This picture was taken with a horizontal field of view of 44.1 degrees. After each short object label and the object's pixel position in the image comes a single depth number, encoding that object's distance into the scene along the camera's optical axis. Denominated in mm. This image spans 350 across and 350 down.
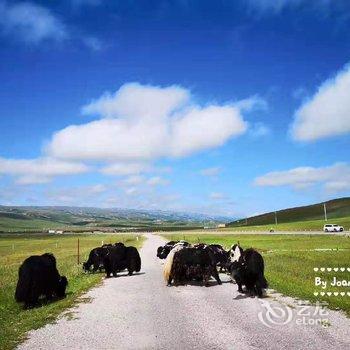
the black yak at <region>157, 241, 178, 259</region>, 36094
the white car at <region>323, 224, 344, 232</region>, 96375
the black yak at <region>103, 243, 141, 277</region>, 26547
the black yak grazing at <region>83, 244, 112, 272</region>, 30002
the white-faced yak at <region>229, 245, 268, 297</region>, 17797
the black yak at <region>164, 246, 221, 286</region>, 21406
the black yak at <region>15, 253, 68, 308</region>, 18453
